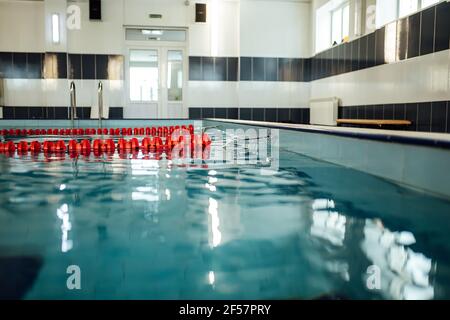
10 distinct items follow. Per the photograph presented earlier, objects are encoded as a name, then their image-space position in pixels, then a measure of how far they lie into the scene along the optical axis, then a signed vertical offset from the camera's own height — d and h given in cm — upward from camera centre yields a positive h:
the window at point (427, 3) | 604 +176
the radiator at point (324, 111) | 948 +26
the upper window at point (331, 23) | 962 +239
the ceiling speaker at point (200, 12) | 1098 +282
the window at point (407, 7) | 670 +190
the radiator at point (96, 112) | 987 +20
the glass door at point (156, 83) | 1154 +103
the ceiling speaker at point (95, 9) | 1058 +277
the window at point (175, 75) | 1163 +126
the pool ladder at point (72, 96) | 775 +43
